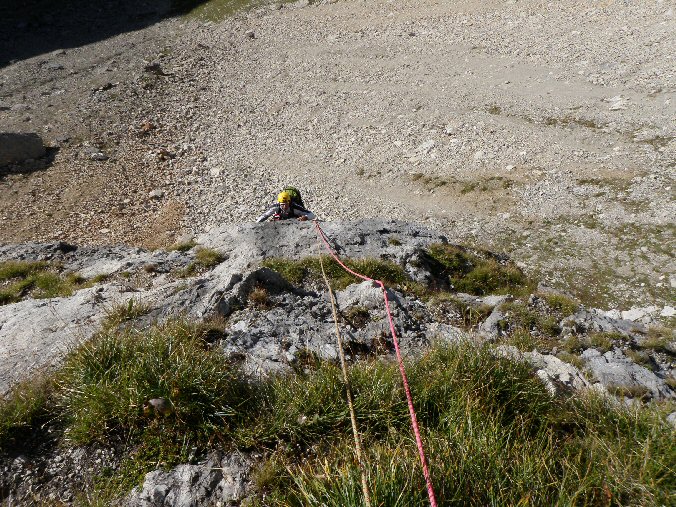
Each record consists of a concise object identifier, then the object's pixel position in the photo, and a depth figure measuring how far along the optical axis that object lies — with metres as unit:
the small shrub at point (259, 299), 8.20
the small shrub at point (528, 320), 9.51
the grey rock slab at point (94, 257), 11.39
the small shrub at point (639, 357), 8.70
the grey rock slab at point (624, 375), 7.35
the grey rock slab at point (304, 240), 11.49
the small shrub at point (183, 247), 12.45
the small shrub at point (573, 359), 7.91
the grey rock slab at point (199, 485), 4.56
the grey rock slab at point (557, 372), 6.23
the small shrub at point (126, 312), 7.07
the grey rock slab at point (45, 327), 6.34
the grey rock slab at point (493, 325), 8.86
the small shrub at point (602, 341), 8.98
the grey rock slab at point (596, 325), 9.81
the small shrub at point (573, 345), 8.77
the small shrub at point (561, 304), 10.48
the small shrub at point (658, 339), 9.60
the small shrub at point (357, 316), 8.23
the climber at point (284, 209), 13.48
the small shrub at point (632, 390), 6.93
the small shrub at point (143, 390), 5.03
